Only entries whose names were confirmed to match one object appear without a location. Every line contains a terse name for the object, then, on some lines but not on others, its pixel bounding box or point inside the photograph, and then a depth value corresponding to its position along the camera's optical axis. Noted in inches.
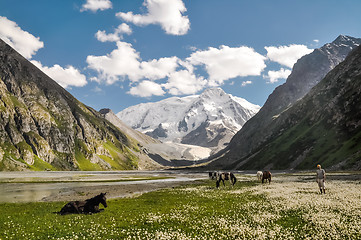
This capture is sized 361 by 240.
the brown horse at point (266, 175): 2179.1
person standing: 1272.0
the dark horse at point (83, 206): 1012.5
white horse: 2471.7
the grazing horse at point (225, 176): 2022.8
